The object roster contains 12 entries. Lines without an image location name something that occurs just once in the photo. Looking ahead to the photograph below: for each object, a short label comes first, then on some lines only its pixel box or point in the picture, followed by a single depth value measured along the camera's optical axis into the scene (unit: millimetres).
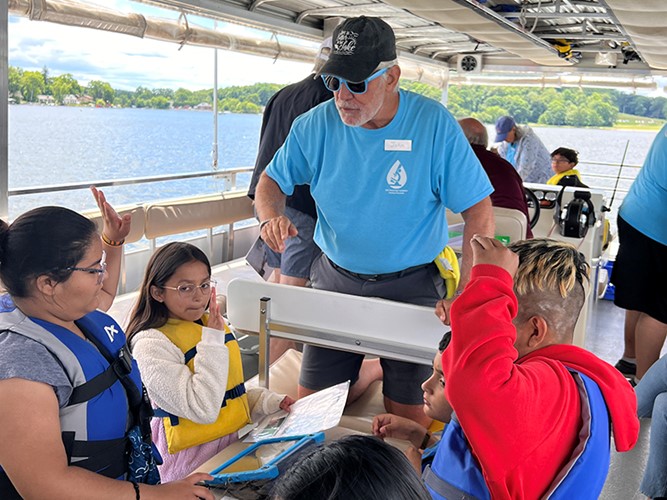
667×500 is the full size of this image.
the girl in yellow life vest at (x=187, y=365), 1909
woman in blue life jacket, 1351
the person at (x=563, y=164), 7191
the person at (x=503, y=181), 4348
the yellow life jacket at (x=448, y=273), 2385
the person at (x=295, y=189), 3438
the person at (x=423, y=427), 1717
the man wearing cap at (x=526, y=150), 7676
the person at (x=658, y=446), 2639
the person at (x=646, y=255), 3764
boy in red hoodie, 1345
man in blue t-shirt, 2291
